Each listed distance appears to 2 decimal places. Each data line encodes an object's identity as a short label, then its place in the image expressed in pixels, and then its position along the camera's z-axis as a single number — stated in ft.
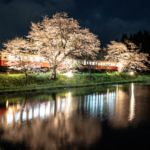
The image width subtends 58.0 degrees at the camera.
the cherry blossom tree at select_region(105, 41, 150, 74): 122.21
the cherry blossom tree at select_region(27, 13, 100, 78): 69.51
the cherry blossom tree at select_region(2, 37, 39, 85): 62.10
